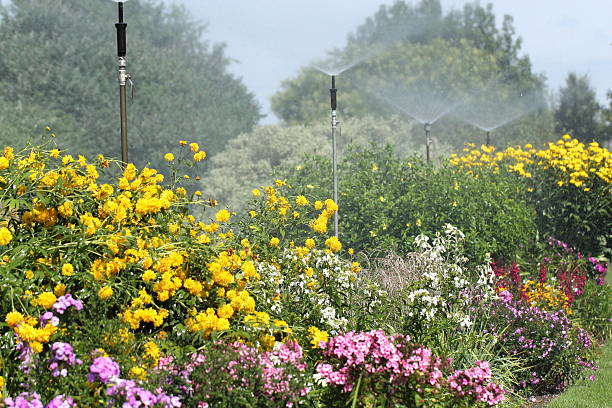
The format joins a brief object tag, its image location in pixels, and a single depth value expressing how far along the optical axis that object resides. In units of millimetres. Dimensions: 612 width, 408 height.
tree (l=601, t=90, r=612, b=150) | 51866
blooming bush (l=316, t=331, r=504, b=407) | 6801
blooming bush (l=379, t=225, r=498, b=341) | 9094
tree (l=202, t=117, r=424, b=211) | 30783
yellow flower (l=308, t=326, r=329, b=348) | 7422
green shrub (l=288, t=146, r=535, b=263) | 16391
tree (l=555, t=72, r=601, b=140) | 54000
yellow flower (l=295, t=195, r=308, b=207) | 10930
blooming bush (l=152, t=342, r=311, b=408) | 6203
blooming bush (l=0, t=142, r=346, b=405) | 6332
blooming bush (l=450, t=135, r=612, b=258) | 18484
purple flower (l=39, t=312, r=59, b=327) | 6430
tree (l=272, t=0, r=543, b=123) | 56781
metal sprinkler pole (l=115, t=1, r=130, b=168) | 11023
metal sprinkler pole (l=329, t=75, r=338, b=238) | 15642
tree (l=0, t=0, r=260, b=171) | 39062
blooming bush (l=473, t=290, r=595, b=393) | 11500
